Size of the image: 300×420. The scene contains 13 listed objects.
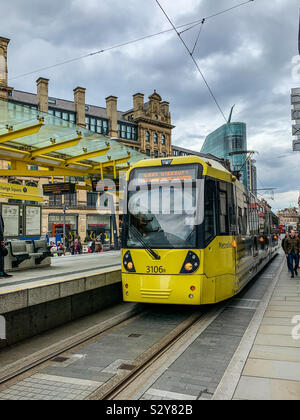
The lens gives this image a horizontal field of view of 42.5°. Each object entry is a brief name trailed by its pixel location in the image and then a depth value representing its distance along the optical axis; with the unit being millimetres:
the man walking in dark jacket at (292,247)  14250
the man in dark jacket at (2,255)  8320
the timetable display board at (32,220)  10983
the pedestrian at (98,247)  27219
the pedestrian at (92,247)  28341
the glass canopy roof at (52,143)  9852
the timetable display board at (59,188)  13385
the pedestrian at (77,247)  27391
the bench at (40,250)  11117
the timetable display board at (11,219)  10336
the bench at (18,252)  10148
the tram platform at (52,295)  6496
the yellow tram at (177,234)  7492
